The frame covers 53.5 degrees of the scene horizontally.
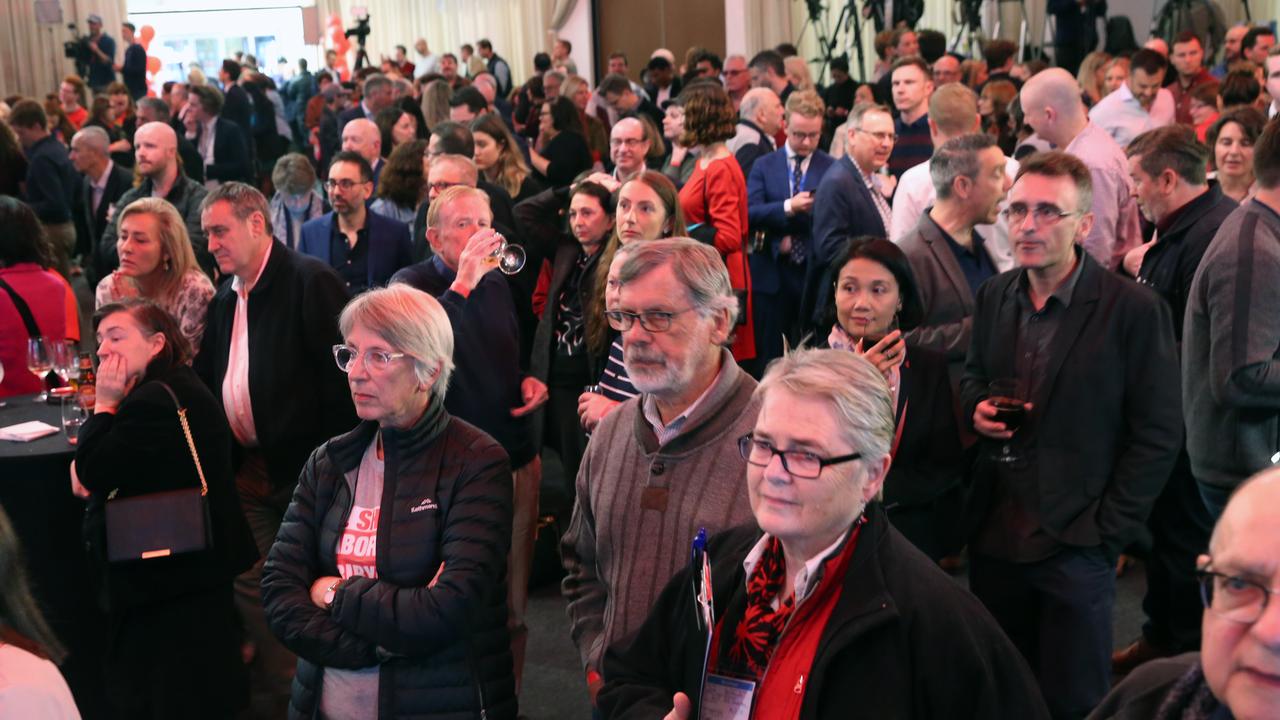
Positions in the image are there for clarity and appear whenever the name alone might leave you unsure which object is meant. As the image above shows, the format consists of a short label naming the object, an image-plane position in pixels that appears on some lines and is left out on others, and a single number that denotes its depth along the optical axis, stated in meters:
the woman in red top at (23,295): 4.14
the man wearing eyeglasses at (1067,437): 2.84
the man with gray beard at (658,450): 2.33
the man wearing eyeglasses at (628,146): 5.36
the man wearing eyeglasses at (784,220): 5.36
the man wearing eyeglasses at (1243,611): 1.19
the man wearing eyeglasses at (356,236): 5.00
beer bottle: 3.67
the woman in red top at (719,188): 5.05
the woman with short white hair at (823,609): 1.71
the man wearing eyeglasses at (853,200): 4.80
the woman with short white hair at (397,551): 2.53
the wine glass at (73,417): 3.62
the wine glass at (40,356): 3.88
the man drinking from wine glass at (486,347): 3.59
